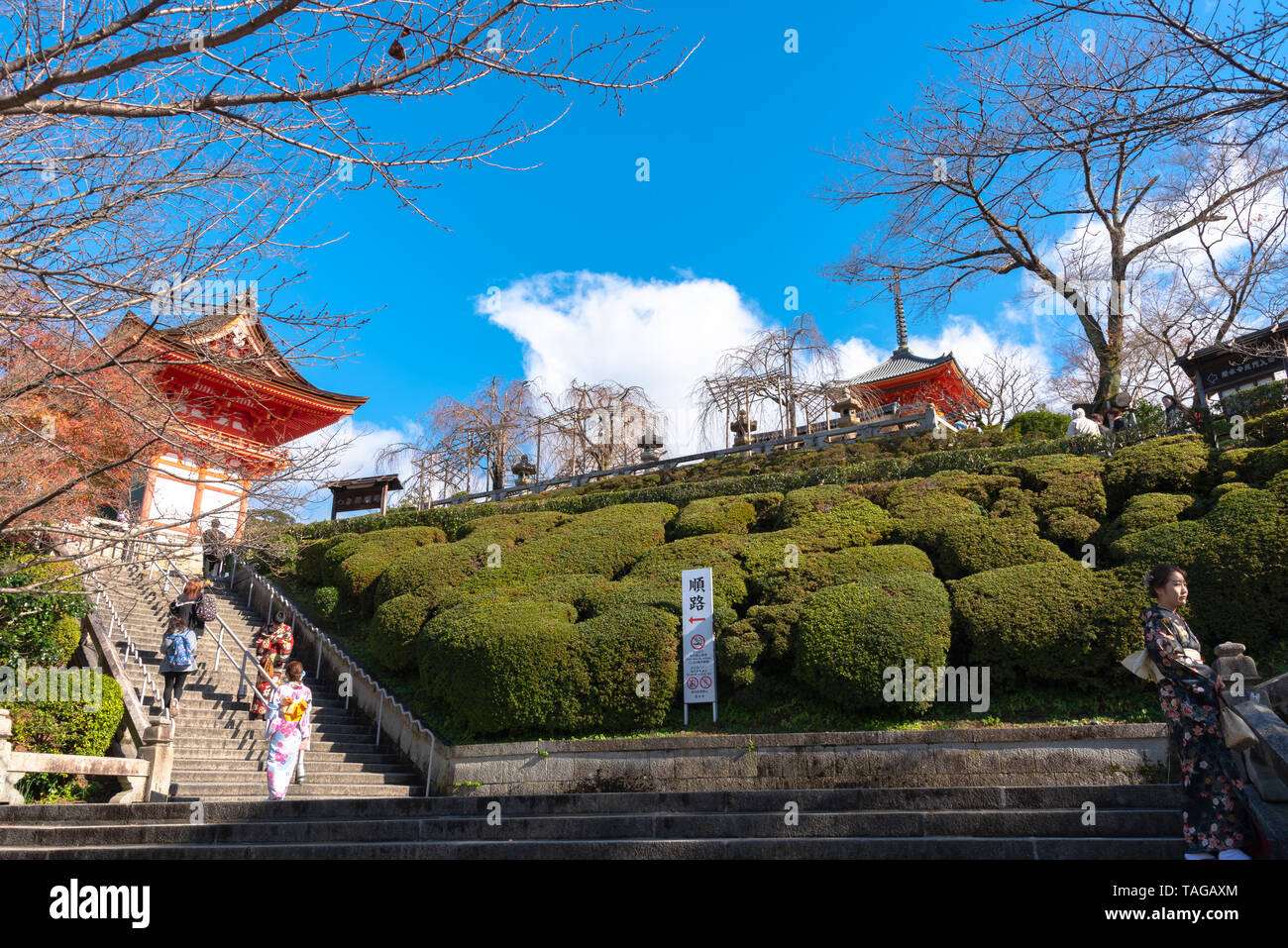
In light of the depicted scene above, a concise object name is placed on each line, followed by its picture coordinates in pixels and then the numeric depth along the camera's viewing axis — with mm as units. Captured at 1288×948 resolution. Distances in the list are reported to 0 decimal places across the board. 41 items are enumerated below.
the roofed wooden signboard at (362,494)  23000
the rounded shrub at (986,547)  10125
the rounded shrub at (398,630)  12047
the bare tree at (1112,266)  15617
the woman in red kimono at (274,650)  12203
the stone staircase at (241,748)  9336
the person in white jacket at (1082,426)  13984
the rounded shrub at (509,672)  9289
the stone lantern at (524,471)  24594
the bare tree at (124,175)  3496
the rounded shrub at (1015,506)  11070
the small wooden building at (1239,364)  12844
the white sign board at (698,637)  9180
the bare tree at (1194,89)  4188
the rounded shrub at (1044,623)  8000
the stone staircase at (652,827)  5078
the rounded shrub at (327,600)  15172
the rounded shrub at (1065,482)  11141
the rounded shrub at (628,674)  9125
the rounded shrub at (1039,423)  18312
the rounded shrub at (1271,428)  11156
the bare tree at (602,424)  27688
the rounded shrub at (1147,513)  9719
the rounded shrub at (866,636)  8328
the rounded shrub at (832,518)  11703
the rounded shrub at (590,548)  13141
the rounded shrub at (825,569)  10203
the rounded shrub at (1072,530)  10454
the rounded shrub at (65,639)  10711
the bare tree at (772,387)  24984
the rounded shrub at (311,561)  17203
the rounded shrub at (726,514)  13891
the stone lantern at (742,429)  24625
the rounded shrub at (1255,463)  9945
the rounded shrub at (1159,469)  10875
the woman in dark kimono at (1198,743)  4254
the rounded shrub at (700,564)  10570
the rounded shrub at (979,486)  12164
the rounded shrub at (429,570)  13383
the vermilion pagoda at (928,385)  30672
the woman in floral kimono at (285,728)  8109
